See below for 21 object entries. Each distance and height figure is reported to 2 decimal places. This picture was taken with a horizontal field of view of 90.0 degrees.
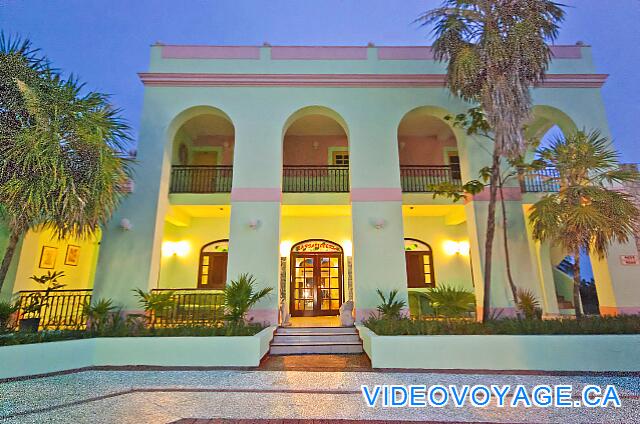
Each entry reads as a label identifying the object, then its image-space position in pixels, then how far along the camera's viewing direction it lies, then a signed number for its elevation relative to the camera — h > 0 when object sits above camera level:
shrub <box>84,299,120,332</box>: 6.92 -0.44
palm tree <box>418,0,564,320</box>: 6.39 +4.65
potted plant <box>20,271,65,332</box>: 6.91 -0.34
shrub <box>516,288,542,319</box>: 7.31 -0.29
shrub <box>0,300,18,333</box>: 6.69 -0.39
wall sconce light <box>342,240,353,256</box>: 10.89 +1.51
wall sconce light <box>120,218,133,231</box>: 8.14 +1.71
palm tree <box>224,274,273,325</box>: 6.97 -0.13
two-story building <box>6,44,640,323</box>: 8.19 +2.81
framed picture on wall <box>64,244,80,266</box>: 10.10 +1.19
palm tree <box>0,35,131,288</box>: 5.77 +2.63
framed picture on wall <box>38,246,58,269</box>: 9.18 +1.04
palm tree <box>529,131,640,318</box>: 6.41 +1.75
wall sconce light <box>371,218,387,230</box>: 8.33 +1.75
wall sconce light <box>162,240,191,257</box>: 11.07 +1.52
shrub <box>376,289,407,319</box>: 7.53 -0.32
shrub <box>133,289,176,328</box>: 6.99 -0.21
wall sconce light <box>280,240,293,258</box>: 10.87 +1.49
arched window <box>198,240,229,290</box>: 11.09 +0.95
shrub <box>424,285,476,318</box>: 7.05 -0.22
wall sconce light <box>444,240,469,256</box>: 11.20 +1.49
